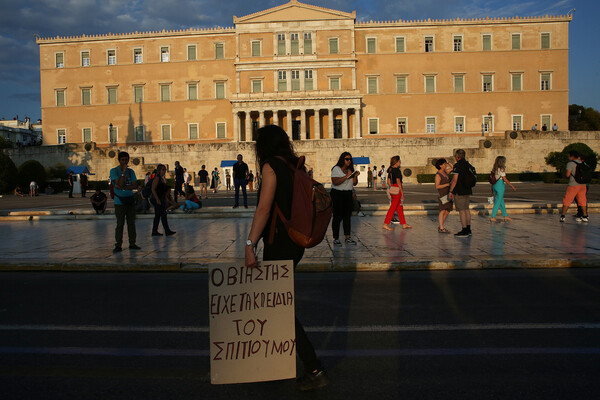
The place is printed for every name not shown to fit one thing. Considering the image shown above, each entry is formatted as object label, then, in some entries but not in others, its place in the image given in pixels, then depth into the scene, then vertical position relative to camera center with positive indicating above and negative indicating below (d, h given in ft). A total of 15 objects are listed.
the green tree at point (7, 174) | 108.99 +1.63
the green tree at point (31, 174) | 117.19 +1.67
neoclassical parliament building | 189.26 +42.00
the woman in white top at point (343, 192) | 31.01 -1.08
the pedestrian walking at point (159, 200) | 37.01 -1.71
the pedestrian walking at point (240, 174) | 53.21 +0.40
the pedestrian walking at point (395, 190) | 38.81 -1.21
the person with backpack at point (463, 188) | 34.30 -1.01
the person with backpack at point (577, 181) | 39.55 -0.74
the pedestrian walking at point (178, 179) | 64.58 -0.08
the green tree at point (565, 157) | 117.19 +4.14
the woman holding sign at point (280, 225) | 10.96 -1.13
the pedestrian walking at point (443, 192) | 36.76 -1.38
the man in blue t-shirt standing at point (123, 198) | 30.17 -1.21
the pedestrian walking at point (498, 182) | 40.91 -0.74
